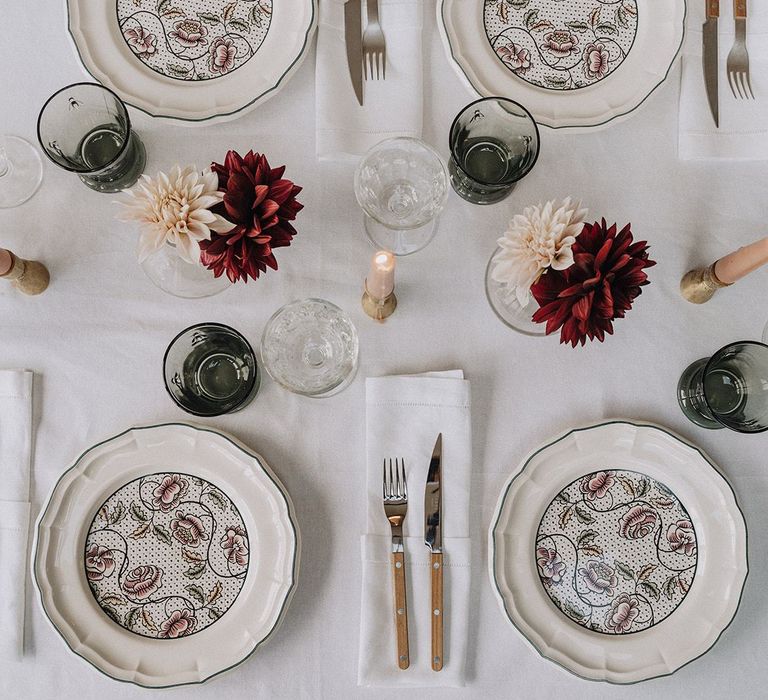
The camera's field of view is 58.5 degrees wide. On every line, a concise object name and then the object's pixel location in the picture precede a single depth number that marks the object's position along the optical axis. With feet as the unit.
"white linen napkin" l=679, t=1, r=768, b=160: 3.20
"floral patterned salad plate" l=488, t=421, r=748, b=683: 2.95
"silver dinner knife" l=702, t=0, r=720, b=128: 3.22
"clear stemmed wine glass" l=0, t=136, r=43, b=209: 3.12
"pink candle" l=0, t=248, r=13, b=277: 2.82
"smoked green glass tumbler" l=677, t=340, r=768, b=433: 2.97
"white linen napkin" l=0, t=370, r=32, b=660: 2.93
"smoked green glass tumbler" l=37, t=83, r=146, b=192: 2.94
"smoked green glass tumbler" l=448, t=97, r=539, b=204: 2.94
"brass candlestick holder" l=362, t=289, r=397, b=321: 2.99
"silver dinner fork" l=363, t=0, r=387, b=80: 3.19
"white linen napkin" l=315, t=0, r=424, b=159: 3.15
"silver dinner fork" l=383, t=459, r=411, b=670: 2.95
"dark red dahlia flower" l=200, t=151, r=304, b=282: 2.50
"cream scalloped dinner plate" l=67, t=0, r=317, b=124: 3.09
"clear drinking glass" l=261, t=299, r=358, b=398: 3.01
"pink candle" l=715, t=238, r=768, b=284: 2.70
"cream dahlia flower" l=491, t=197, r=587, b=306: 2.57
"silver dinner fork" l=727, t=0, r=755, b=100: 3.22
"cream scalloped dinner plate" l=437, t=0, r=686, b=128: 3.16
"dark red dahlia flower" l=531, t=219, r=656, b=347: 2.52
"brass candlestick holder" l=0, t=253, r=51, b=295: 2.92
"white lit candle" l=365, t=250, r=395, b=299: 2.60
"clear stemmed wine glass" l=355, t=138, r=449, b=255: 3.03
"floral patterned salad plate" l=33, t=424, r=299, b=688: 2.89
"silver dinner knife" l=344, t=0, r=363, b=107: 3.18
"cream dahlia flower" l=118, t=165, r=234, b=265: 2.52
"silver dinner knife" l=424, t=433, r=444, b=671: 2.95
